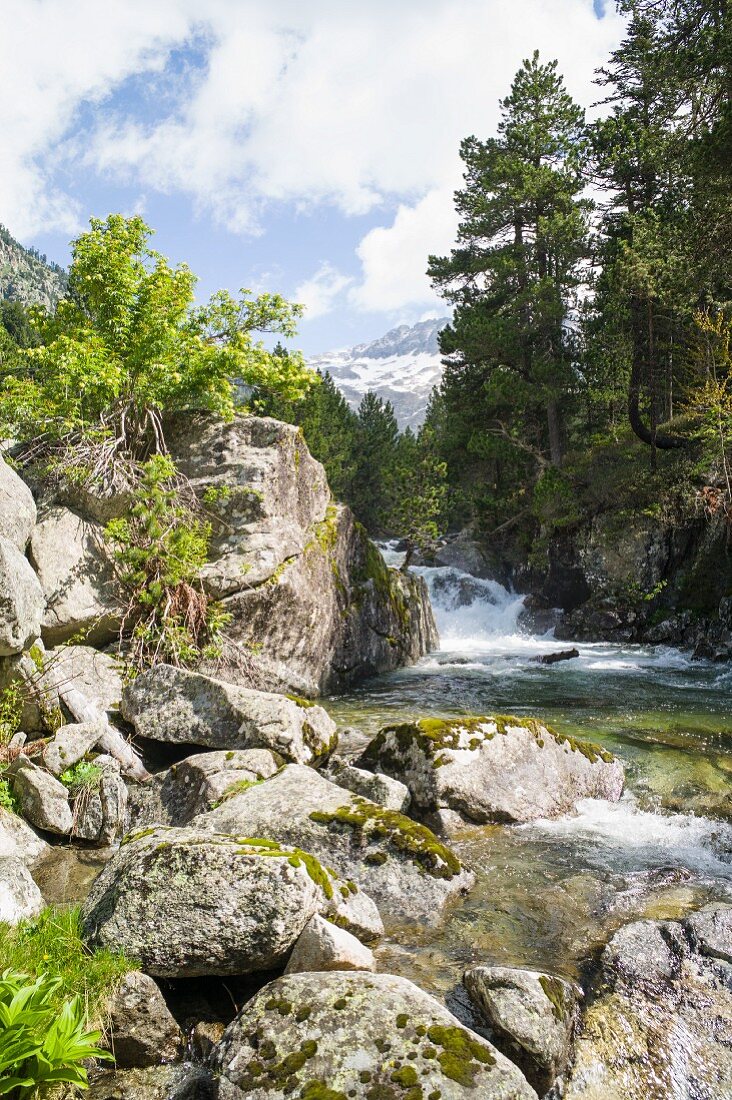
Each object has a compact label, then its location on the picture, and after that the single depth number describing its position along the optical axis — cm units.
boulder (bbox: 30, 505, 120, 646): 940
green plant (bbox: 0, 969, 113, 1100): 291
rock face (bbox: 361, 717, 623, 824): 705
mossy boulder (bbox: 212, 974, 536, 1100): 308
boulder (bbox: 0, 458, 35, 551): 789
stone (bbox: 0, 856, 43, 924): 429
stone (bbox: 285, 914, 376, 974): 396
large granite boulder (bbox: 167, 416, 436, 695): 1148
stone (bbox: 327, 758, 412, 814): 675
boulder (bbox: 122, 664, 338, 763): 764
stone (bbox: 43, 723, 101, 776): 652
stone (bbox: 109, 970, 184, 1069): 358
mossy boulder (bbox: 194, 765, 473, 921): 537
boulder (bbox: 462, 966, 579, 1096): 353
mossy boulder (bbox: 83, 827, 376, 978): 397
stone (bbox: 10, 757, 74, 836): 602
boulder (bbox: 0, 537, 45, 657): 618
